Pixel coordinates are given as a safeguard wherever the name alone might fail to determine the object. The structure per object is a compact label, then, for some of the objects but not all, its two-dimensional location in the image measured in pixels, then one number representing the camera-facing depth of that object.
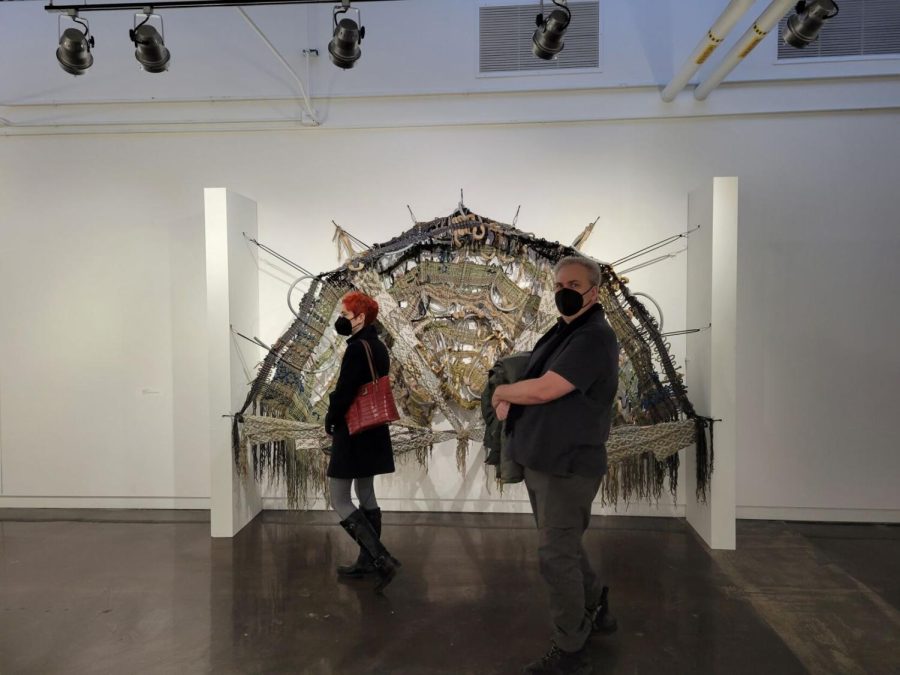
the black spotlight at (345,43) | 2.88
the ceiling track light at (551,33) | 2.78
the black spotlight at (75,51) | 2.90
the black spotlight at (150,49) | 2.88
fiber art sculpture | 3.32
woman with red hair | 2.58
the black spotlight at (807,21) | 2.59
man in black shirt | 1.91
